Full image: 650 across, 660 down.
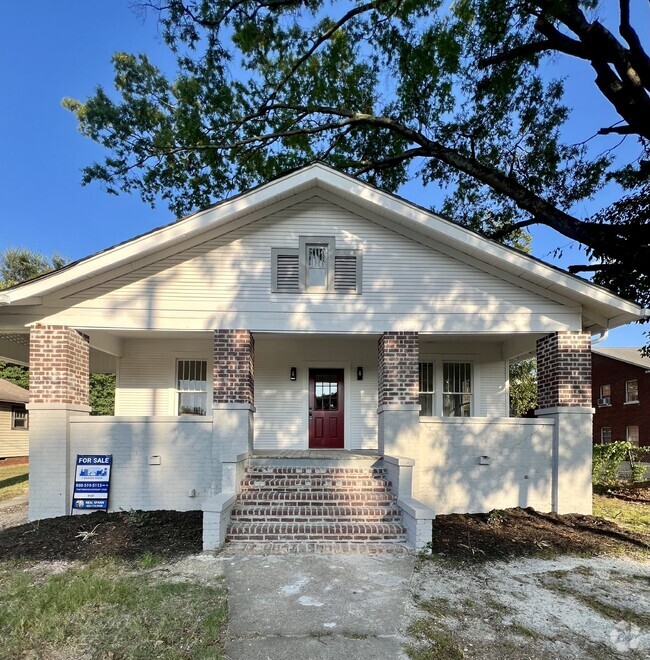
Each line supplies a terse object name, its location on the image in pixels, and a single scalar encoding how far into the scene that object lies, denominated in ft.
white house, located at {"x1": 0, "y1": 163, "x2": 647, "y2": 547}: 25.95
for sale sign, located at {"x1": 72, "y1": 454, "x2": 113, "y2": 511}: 25.66
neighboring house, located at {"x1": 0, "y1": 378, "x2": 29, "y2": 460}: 69.82
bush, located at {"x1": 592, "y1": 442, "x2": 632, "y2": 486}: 36.52
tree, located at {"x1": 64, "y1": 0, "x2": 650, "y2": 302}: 36.58
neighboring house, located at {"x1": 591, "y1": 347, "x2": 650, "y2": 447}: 83.56
